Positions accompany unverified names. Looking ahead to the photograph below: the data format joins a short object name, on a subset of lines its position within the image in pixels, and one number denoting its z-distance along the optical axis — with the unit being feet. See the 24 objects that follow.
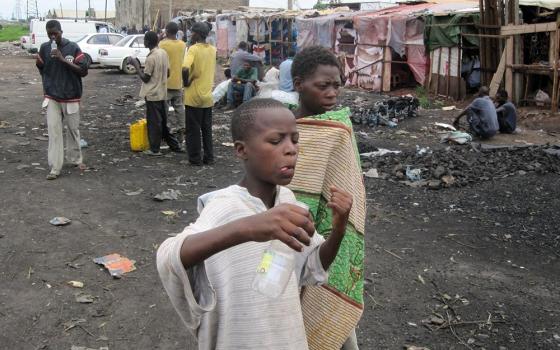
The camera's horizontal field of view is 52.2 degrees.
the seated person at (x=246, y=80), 39.22
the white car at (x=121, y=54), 67.92
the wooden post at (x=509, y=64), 42.63
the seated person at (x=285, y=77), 32.91
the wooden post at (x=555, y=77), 39.06
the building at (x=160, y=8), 139.17
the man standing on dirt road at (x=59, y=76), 21.31
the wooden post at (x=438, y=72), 49.54
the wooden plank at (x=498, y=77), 43.42
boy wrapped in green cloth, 6.98
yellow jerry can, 27.68
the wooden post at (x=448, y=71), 48.62
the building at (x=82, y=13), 241.08
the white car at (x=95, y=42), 71.19
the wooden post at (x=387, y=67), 54.29
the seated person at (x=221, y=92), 41.78
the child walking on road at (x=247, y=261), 4.88
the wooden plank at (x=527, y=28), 39.83
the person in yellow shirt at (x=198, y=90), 24.11
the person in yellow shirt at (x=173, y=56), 27.61
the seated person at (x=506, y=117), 34.53
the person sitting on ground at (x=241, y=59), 39.22
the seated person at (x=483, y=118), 32.55
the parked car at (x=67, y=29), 83.10
